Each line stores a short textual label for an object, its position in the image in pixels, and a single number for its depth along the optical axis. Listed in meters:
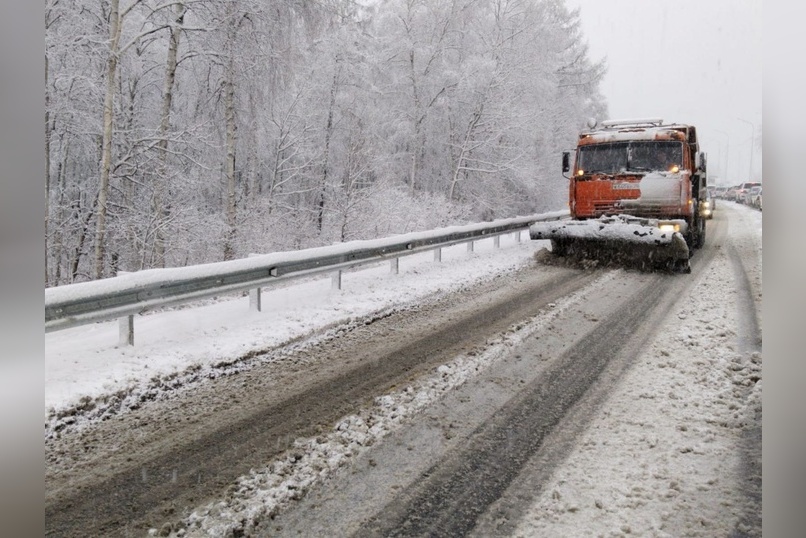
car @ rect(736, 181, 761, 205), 39.22
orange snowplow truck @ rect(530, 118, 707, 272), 10.68
